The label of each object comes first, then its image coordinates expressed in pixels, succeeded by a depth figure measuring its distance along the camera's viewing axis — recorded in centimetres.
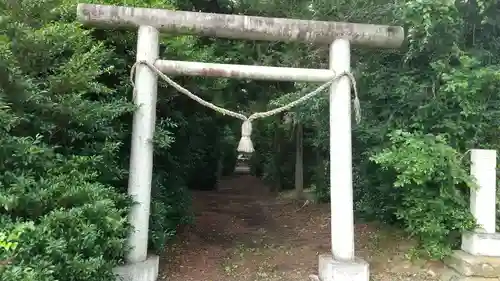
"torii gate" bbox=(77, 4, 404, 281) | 506
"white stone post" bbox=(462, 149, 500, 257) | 528
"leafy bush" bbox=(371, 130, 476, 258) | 515
